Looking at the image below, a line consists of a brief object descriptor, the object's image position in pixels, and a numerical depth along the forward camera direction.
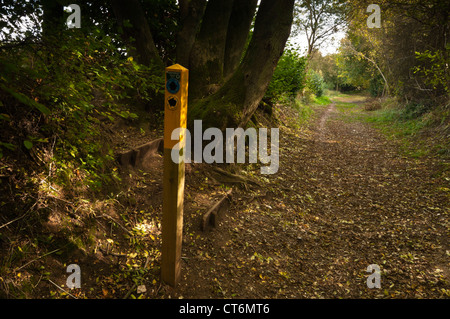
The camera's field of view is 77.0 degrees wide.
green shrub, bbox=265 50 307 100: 9.43
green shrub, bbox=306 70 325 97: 26.79
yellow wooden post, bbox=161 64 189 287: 2.77
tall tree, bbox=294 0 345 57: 22.34
